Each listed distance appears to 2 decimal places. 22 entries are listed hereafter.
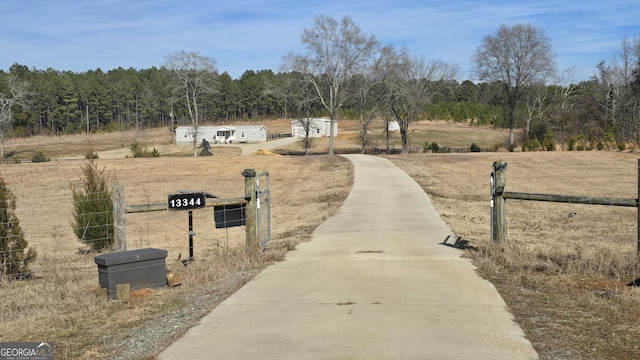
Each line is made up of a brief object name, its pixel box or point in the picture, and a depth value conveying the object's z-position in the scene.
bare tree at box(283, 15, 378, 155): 60.62
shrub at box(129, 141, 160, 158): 56.75
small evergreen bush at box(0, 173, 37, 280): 10.95
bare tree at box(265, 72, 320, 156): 63.16
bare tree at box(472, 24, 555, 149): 70.62
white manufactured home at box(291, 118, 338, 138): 100.69
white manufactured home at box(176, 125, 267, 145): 96.93
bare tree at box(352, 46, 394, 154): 63.03
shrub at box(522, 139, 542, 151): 54.19
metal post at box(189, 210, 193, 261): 11.54
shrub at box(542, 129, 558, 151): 52.91
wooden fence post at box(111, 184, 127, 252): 9.42
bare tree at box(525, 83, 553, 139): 79.18
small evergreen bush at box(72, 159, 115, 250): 14.83
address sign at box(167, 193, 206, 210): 9.59
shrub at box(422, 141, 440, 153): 65.12
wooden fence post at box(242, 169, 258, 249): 10.62
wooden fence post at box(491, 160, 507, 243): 10.65
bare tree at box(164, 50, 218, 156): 73.00
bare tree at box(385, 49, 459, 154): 63.09
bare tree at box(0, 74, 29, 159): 77.51
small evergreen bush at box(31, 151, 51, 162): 58.25
